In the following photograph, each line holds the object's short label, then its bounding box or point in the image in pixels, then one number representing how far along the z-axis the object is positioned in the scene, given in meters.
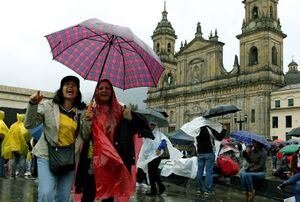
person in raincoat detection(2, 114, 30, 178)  7.23
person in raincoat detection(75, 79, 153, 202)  2.99
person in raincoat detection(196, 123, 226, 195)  6.27
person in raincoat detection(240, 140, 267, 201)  5.58
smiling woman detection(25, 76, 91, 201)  2.69
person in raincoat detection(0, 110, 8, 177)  7.53
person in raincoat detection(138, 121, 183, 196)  5.96
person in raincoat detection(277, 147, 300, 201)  4.73
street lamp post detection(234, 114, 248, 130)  29.98
